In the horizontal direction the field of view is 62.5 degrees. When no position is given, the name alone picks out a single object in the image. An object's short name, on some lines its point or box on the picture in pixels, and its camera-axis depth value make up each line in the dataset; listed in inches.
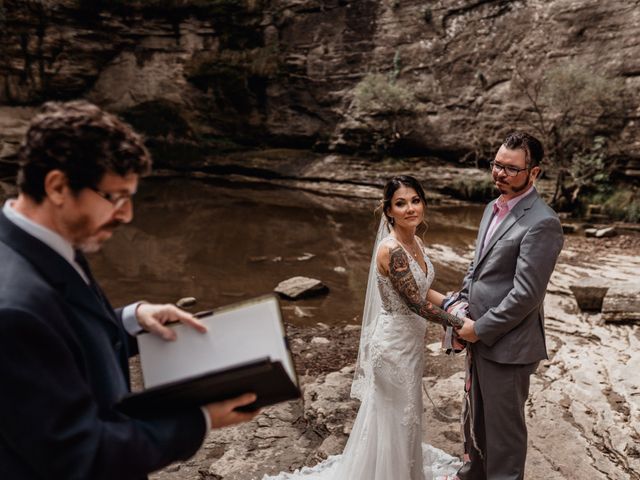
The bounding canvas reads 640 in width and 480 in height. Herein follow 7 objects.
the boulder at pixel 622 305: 245.3
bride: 122.9
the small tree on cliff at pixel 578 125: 563.8
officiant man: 46.9
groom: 112.5
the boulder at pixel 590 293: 266.1
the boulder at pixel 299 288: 324.2
